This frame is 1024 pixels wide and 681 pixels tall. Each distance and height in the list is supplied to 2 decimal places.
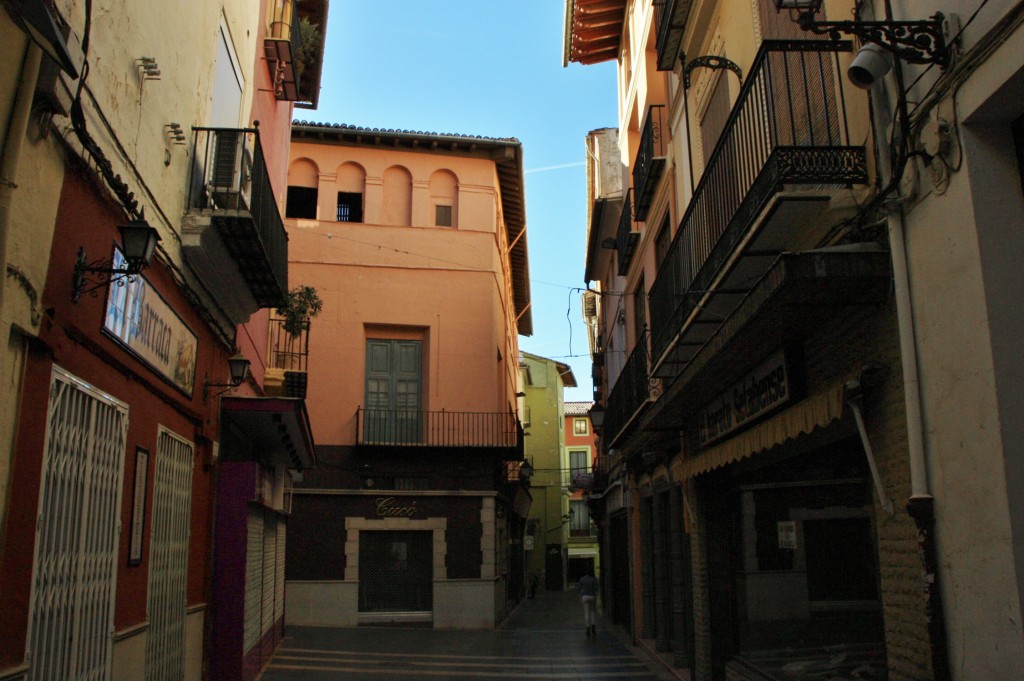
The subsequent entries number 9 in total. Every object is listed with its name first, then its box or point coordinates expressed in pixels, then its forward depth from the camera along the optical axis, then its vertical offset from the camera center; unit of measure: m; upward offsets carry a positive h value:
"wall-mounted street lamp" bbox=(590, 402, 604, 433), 19.56 +2.48
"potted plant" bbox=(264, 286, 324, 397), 14.34 +3.25
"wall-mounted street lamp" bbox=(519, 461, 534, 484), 28.45 +1.90
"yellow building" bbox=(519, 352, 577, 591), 48.66 +3.08
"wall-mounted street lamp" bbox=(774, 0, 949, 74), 4.67 +2.54
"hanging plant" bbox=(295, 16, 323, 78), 14.45 +7.91
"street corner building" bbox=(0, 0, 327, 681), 4.73 +1.46
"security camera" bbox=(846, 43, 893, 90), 4.81 +2.46
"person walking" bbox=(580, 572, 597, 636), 19.45 -1.47
